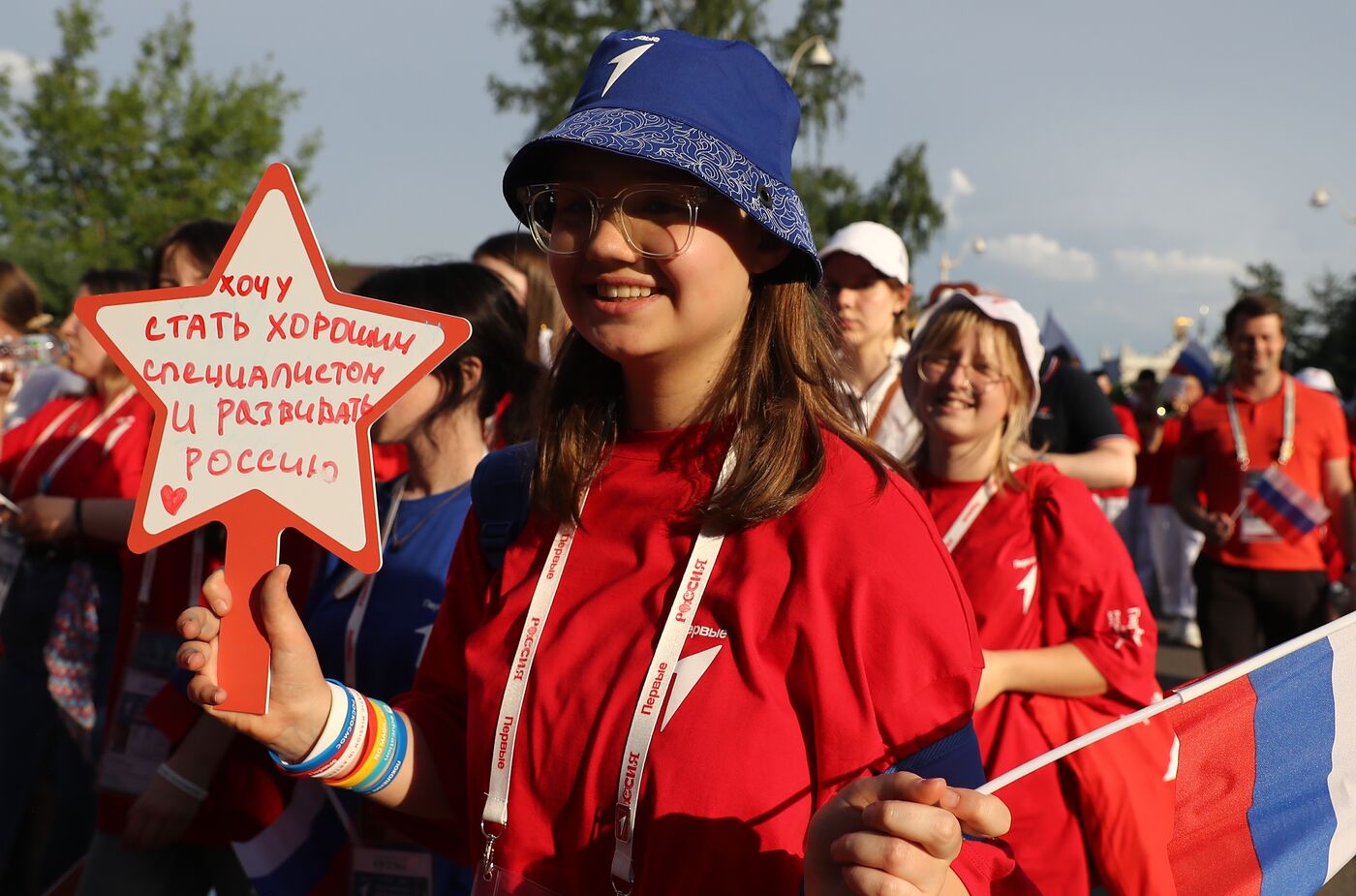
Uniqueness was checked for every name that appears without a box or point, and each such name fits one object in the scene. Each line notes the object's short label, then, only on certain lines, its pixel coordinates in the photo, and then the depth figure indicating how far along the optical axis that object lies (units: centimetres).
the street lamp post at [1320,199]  2690
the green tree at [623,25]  2898
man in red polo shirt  634
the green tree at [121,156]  2634
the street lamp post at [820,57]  2050
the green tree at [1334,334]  4250
